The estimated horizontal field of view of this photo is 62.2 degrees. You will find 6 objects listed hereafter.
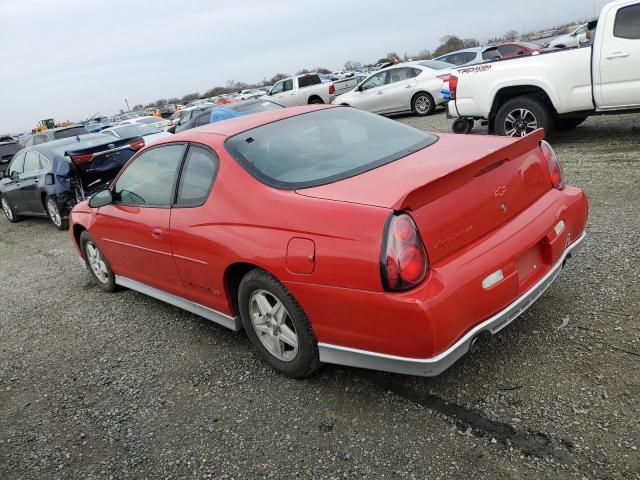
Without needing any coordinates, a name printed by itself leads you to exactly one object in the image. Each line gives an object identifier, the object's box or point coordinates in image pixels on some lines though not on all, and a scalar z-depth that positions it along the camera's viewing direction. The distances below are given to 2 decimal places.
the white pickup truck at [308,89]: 19.09
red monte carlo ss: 2.45
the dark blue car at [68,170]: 8.52
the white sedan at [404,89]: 14.47
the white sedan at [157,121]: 19.59
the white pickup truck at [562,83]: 6.97
